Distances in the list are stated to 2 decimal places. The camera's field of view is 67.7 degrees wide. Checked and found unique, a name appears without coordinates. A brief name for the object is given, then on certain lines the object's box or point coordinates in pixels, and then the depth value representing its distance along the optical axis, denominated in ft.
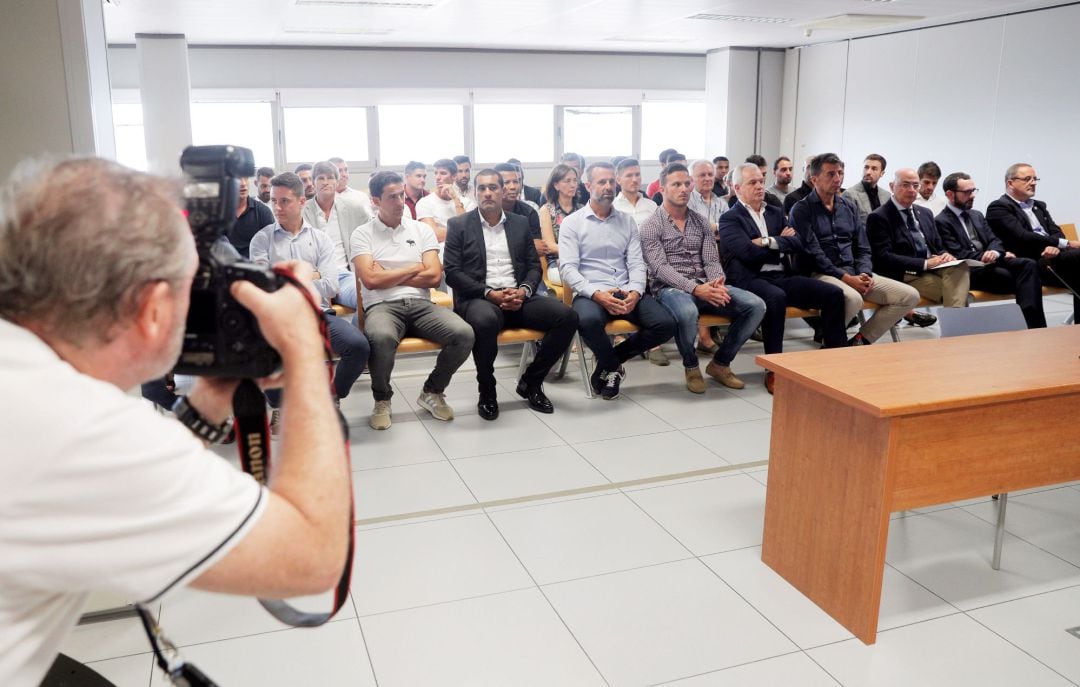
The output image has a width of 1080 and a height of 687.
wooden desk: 7.55
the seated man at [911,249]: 17.96
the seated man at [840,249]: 17.19
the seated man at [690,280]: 15.60
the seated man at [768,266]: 16.28
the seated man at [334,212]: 19.04
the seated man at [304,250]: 13.48
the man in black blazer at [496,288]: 14.29
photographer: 2.60
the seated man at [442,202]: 20.81
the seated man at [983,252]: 18.33
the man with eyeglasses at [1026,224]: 19.44
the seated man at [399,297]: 13.71
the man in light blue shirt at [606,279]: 15.19
